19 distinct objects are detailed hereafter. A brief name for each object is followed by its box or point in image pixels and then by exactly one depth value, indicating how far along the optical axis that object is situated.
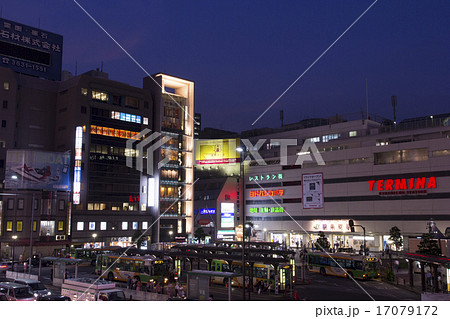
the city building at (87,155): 70.88
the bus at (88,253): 61.91
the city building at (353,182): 71.38
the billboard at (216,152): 104.56
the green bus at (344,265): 47.28
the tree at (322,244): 69.50
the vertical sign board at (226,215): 98.56
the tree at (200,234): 89.12
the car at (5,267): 50.58
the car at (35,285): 31.75
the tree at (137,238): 83.56
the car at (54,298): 26.44
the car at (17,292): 28.38
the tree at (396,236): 68.88
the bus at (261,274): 38.09
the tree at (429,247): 44.88
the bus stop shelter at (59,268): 39.66
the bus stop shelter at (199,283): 29.76
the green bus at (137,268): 42.25
